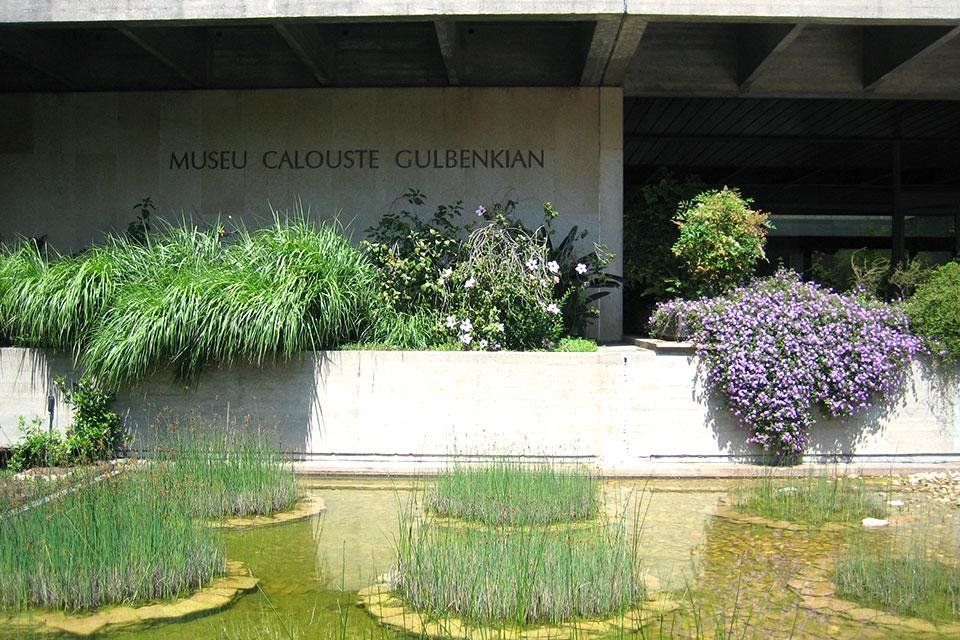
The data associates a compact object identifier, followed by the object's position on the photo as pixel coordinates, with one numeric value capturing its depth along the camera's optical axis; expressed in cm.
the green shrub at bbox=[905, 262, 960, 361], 834
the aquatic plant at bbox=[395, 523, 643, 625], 422
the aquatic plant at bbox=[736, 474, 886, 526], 627
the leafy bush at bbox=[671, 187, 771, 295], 962
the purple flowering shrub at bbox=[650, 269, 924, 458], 815
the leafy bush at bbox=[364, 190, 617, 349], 908
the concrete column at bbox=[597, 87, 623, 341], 1115
